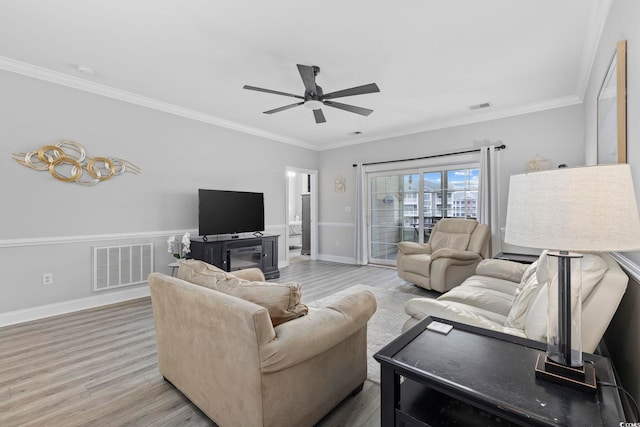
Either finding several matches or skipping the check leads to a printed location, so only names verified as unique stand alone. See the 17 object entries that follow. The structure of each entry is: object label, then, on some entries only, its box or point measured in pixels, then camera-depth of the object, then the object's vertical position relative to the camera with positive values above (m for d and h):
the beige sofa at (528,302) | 1.21 -0.54
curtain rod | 4.76 +1.01
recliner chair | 3.92 -0.62
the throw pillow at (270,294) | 1.49 -0.43
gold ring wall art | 3.32 +0.55
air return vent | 3.77 -0.73
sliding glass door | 5.24 +0.16
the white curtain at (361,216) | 6.41 -0.12
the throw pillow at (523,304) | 1.62 -0.53
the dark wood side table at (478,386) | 0.87 -0.58
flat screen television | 4.50 -0.03
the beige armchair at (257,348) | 1.33 -0.70
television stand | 4.33 -0.66
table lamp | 0.86 -0.04
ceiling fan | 2.82 +1.21
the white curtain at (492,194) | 4.78 +0.27
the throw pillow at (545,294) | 1.24 -0.40
